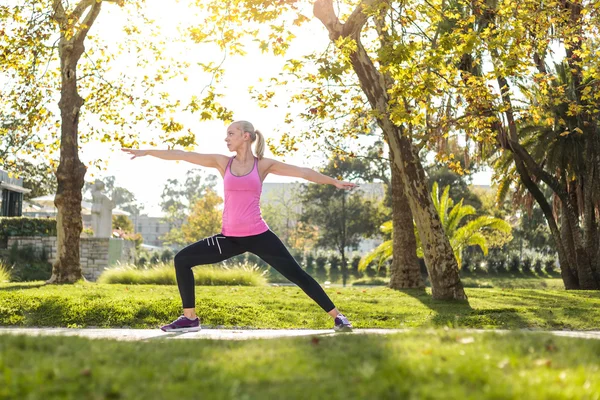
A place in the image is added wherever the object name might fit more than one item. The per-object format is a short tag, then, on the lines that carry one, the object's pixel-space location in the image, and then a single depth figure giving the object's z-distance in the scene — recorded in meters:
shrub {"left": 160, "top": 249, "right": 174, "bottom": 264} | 45.13
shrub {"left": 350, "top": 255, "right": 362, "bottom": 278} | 50.50
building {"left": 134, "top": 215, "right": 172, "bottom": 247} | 147.12
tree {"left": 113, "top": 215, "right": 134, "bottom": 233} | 45.88
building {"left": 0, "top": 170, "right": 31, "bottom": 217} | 41.34
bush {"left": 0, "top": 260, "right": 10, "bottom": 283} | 19.01
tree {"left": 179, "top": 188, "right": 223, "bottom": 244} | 57.12
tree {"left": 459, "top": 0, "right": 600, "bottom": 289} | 16.50
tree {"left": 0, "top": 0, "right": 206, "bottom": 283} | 15.39
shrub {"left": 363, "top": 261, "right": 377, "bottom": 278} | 45.70
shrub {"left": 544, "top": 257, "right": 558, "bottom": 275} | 49.12
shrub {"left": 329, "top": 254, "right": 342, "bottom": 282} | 51.34
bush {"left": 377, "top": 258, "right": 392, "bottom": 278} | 45.35
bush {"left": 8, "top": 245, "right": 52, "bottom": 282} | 25.70
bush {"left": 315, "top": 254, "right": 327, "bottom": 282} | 50.19
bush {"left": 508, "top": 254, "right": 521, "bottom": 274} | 47.94
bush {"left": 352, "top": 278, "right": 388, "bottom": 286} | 38.84
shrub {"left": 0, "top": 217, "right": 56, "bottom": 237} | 29.91
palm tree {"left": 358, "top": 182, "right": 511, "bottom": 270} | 23.42
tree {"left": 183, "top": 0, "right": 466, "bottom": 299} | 10.28
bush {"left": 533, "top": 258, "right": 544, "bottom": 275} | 48.17
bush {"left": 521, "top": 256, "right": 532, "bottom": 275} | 47.75
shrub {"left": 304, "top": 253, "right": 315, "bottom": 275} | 52.05
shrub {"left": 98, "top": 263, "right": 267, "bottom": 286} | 20.39
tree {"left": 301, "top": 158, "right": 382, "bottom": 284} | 51.34
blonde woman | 6.96
